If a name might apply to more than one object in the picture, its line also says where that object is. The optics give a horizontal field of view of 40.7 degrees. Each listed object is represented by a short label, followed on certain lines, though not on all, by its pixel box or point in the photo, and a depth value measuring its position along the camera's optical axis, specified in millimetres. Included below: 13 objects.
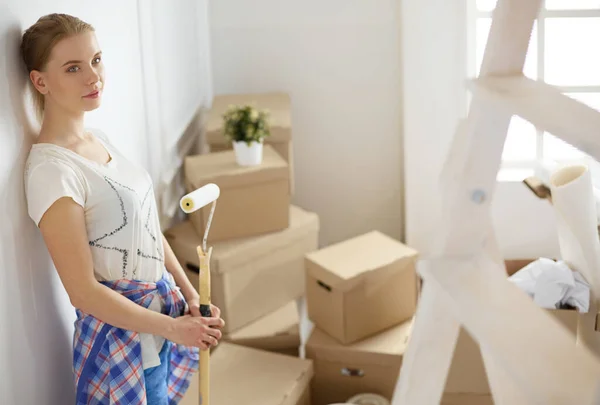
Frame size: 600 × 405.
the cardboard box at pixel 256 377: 2283
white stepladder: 1048
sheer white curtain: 2699
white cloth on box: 2107
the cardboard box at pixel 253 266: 2662
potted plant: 2723
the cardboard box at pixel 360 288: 2562
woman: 1627
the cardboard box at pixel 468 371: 2342
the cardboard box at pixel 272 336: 2674
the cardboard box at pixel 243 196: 2689
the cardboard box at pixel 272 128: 2994
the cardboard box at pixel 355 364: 2545
